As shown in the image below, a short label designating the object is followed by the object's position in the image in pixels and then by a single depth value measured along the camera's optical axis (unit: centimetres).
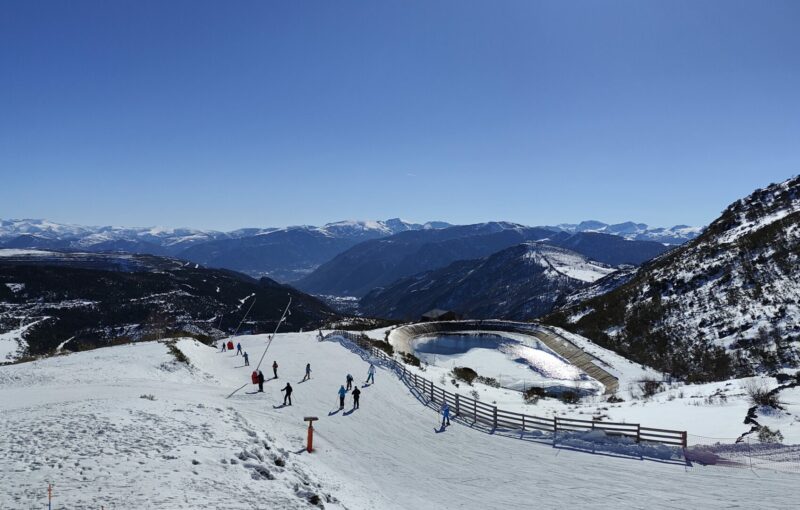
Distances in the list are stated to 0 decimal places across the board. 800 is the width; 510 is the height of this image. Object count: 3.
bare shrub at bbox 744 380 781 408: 2172
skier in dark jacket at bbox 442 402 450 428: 2439
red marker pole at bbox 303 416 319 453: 1967
